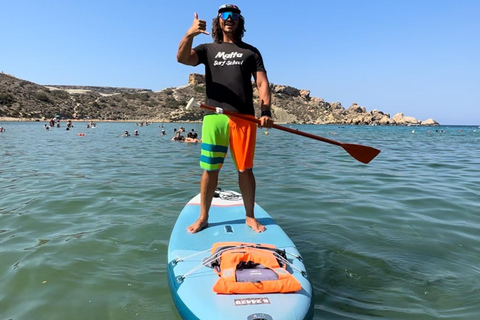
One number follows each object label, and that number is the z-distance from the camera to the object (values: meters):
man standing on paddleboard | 3.86
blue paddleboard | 2.43
